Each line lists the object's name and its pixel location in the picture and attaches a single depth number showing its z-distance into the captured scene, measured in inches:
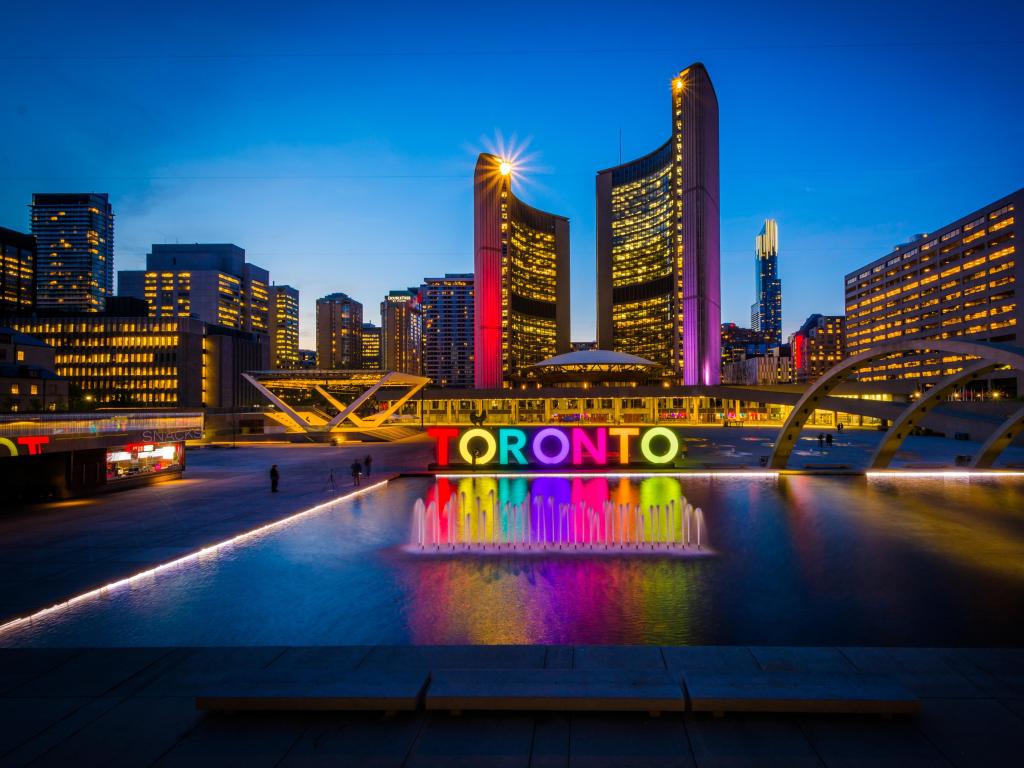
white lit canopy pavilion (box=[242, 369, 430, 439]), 2049.7
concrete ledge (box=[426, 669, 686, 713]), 220.2
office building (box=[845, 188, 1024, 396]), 3417.8
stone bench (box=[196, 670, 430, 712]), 221.8
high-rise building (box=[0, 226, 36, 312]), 6501.0
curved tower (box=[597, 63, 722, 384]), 4069.9
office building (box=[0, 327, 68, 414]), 2449.6
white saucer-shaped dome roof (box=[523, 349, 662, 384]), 4133.9
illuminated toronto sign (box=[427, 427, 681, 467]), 1037.8
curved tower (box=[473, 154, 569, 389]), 4849.9
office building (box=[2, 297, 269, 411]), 4429.1
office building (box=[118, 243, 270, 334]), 7219.5
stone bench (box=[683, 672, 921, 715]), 215.5
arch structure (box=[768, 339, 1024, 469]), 896.9
